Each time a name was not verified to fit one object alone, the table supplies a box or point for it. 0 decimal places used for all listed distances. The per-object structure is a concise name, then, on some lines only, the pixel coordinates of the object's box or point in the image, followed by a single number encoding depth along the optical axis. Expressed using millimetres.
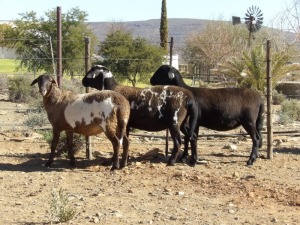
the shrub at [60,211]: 8211
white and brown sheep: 12242
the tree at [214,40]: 49975
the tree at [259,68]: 23594
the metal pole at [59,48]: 13336
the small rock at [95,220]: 8469
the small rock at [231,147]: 14892
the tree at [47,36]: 36966
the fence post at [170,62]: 13914
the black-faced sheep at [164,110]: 12859
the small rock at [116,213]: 8846
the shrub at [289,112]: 22856
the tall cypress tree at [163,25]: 55541
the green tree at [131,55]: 35938
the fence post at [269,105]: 13680
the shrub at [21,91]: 32188
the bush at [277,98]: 33906
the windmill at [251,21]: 55344
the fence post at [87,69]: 13547
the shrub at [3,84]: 39375
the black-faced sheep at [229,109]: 13383
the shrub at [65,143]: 13766
